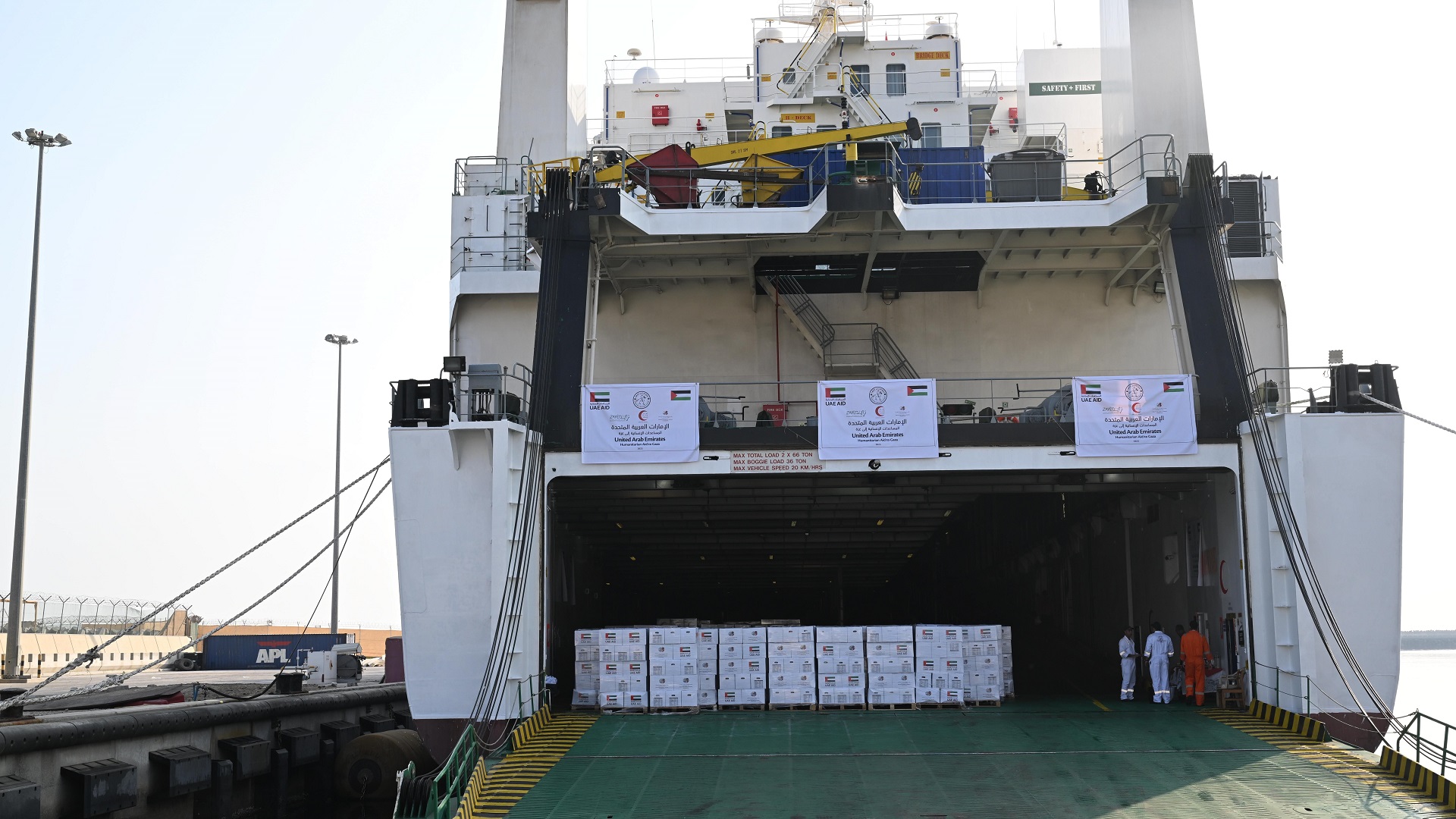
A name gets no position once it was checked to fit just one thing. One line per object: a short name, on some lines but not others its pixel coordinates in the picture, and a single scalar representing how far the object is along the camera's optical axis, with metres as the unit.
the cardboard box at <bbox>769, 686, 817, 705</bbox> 20.56
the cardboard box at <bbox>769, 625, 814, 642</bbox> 20.59
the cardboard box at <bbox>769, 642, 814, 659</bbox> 20.66
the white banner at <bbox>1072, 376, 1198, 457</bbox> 19.95
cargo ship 17.94
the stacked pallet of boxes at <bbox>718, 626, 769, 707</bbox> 20.66
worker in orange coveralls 20.48
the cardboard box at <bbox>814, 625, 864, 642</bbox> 20.66
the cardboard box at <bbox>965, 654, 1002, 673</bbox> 21.03
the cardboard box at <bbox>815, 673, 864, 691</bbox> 20.58
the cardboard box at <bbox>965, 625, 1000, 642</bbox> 20.92
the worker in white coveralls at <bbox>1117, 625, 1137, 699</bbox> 21.77
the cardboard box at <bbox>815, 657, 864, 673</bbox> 20.64
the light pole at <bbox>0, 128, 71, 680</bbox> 32.16
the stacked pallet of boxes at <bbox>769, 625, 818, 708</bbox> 20.58
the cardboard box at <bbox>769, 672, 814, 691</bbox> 20.62
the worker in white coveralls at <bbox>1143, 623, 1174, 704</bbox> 20.86
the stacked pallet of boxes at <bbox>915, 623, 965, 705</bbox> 20.56
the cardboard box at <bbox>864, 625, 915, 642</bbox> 20.62
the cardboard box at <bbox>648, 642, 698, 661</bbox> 20.48
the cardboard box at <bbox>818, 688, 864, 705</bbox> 20.53
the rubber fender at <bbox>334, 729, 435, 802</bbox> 23.41
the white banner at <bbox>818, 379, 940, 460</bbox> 20.11
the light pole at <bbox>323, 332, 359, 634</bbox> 48.75
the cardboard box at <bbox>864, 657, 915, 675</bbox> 20.64
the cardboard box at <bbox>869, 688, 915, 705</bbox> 20.48
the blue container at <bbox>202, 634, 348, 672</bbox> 51.00
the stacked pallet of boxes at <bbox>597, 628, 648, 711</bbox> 20.56
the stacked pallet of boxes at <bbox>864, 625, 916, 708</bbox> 20.52
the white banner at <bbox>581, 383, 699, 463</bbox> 20.17
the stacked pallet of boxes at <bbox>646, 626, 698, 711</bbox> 20.44
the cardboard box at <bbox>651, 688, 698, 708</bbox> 20.41
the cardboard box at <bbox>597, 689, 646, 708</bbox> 20.50
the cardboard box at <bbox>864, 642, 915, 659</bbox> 20.67
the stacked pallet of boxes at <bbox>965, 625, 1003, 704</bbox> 20.94
